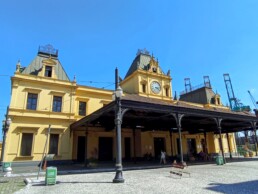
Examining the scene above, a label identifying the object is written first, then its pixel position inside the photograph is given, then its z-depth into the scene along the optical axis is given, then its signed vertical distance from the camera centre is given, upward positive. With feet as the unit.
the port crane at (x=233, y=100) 190.86 +44.62
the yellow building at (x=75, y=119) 62.90 +9.84
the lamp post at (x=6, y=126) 49.71 +6.63
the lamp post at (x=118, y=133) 32.15 +2.95
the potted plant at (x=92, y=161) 63.22 -3.67
